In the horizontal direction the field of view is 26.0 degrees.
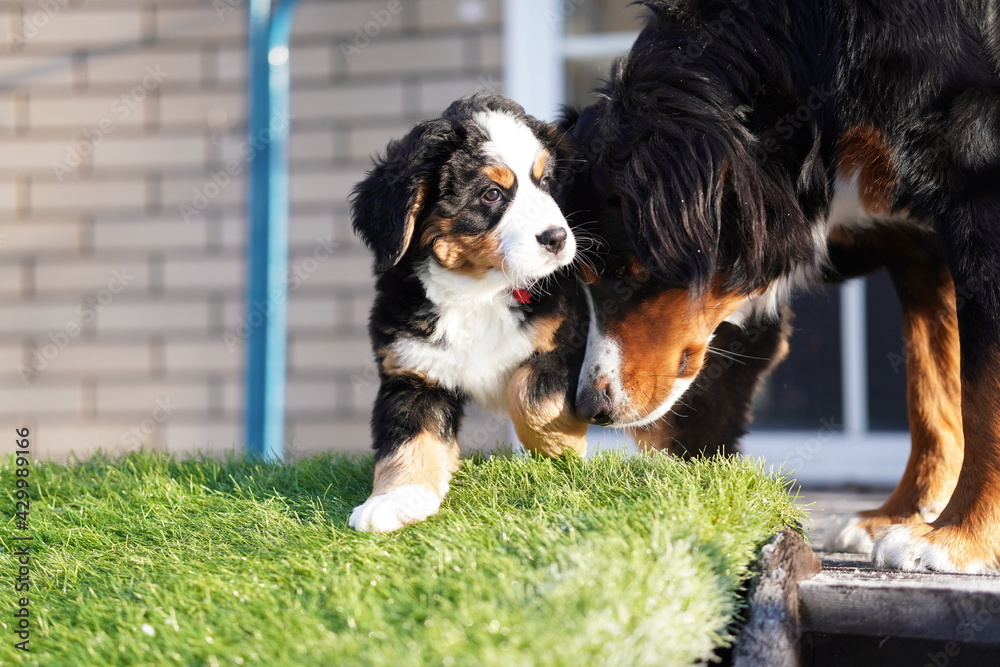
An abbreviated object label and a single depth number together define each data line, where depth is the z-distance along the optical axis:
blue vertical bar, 3.55
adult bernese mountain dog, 2.35
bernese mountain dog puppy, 2.64
